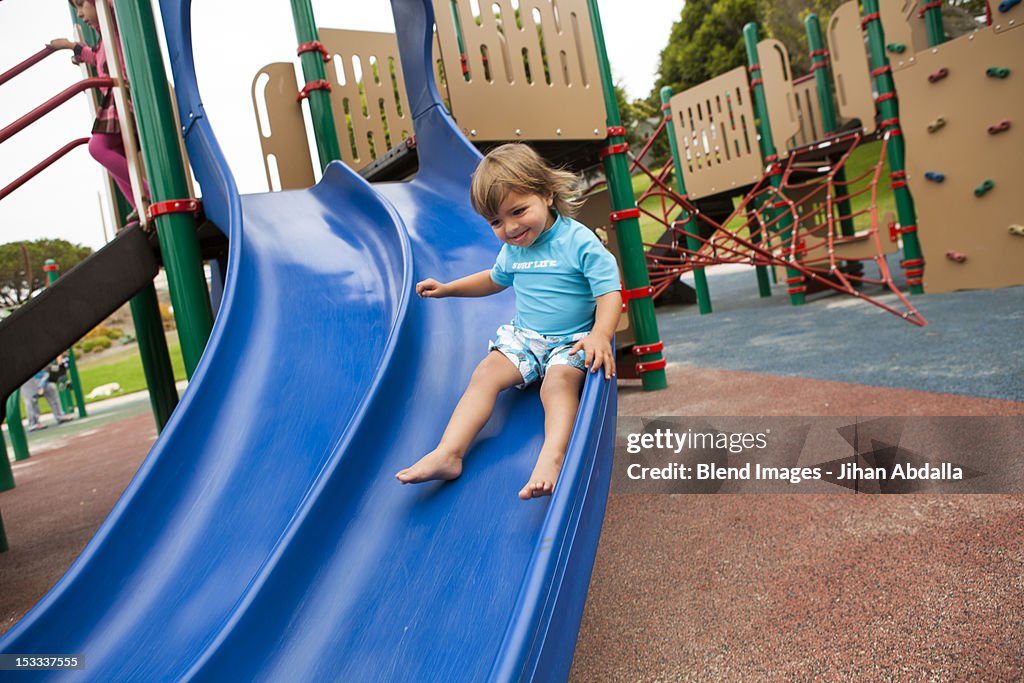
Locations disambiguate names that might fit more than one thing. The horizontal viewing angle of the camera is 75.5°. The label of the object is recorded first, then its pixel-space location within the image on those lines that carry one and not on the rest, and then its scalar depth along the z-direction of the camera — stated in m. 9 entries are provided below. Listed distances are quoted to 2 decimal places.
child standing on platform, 3.43
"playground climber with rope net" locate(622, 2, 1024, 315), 5.98
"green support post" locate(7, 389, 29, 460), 7.57
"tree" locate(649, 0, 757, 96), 28.25
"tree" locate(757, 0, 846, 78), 28.17
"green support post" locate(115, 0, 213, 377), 2.88
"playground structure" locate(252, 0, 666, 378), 4.16
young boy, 1.77
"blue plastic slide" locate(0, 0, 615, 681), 1.37
